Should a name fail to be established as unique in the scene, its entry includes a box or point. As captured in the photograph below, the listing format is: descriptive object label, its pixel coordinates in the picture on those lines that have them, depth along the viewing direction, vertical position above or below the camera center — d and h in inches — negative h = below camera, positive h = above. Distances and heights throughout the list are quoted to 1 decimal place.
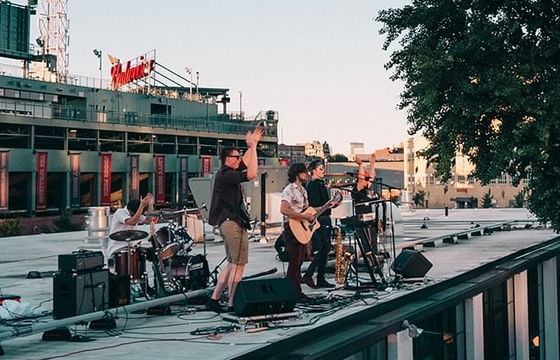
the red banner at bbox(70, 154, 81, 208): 2380.7 +67.4
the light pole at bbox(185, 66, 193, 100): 3386.8 +590.4
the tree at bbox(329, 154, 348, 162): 5776.6 +333.1
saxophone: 448.1 -41.7
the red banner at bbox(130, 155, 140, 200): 2608.3 +80.4
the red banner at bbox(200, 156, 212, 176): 2864.2 +134.0
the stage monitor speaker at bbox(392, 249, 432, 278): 452.4 -42.6
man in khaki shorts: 333.7 -7.1
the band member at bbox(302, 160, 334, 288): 425.1 -18.8
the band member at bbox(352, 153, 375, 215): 455.2 +7.2
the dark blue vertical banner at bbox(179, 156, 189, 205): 2758.4 +84.4
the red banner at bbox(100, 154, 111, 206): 2455.7 +65.9
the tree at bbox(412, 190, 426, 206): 3849.4 -1.0
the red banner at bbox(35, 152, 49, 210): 2247.8 +55.2
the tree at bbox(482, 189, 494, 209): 3464.6 -21.6
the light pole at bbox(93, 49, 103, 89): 3290.8 +661.9
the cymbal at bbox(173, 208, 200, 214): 426.7 -7.3
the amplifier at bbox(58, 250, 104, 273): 323.0 -28.3
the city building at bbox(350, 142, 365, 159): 5031.7 +363.7
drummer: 400.5 -10.6
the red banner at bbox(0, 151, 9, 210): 2105.1 +55.0
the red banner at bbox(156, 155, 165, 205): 2645.2 +73.9
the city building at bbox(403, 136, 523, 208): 3905.0 +52.5
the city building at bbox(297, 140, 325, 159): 4896.7 +362.8
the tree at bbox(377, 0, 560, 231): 617.3 +97.2
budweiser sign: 2994.6 +534.5
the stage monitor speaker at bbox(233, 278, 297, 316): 319.9 -43.9
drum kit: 380.8 -34.6
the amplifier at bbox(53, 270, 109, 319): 313.3 -41.2
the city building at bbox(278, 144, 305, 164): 3957.7 +296.9
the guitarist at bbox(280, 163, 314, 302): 379.2 -9.9
